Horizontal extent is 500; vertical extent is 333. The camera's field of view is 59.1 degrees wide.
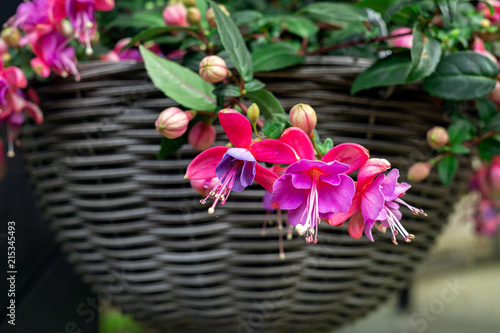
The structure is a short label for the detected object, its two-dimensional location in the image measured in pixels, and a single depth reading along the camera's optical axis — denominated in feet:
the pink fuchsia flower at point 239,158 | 1.06
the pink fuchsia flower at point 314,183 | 1.04
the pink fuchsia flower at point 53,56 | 1.63
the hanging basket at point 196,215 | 1.60
